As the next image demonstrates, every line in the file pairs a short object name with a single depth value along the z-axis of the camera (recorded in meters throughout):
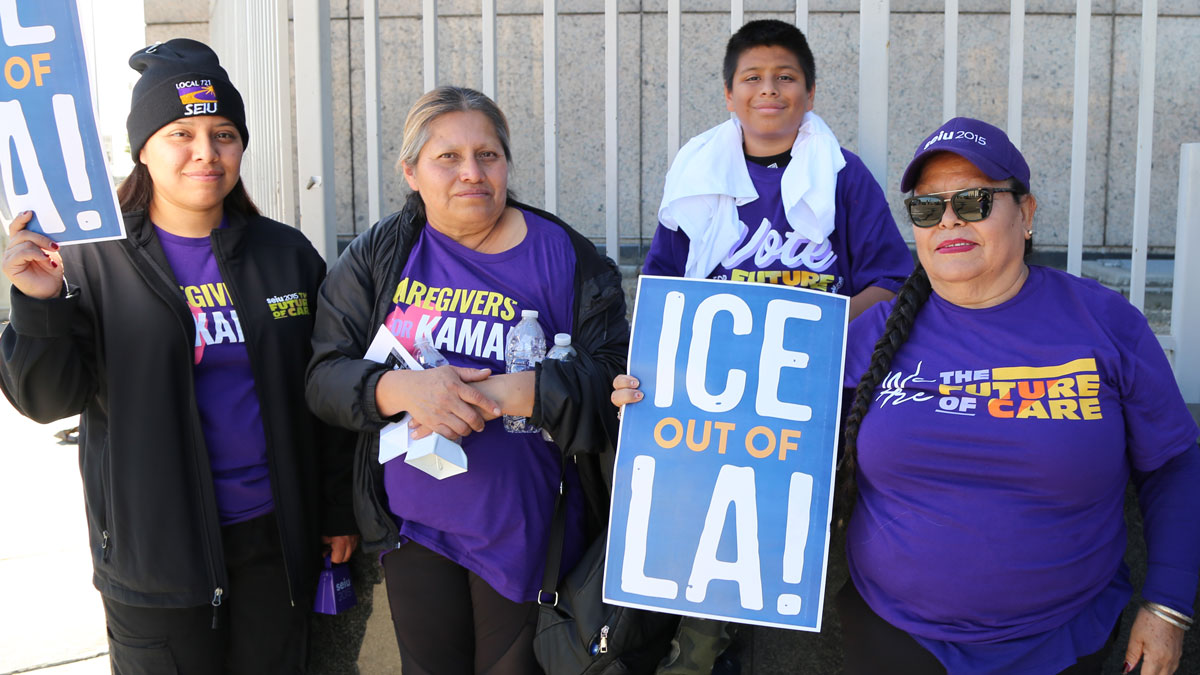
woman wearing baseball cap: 2.31
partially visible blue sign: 2.54
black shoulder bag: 2.65
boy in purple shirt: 3.03
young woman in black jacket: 2.63
